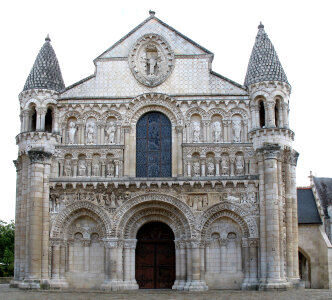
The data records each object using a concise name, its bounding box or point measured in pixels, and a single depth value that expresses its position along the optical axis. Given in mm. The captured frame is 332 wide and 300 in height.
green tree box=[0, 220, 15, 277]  53906
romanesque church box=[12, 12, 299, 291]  26266
